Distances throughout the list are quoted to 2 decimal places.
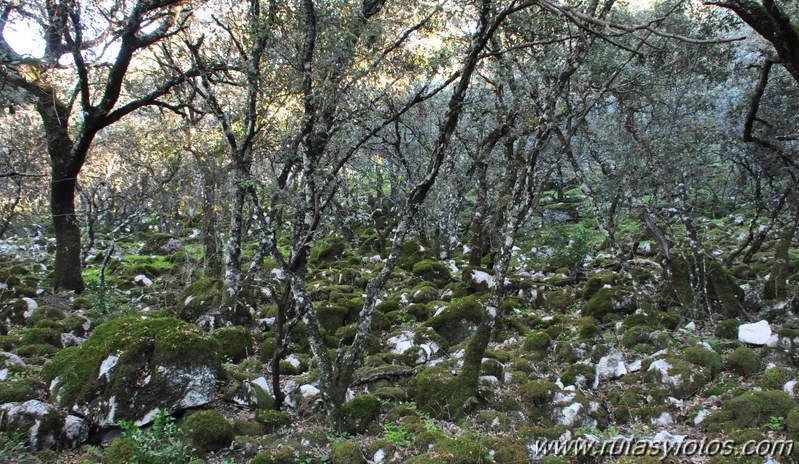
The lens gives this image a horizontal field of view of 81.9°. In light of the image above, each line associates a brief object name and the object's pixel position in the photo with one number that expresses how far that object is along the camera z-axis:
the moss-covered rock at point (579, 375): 6.49
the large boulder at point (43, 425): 4.91
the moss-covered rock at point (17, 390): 5.31
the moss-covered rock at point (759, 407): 4.88
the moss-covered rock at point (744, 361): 6.16
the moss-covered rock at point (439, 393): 5.93
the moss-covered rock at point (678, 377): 5.91
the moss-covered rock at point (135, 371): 5.41
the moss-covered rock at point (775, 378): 5.51
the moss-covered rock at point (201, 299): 9.73
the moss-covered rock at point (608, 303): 9.57
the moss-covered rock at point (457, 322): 8.97
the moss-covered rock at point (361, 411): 5.63
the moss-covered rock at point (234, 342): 8.09
